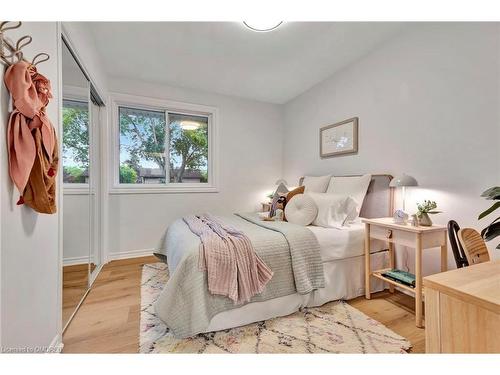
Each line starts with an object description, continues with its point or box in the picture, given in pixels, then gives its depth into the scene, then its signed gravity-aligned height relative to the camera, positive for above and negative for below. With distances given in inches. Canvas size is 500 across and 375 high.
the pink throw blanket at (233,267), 60.4 -21.5
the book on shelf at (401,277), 72.0 -29.3
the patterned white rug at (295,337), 57.3 -39.8
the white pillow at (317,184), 115.1 +1.5
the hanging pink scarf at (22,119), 38.8 +12.2
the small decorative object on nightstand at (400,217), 76.4 -10.0
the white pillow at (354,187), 96.4 +0.0
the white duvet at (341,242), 77.9 -19.2
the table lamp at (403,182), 76.7 +1.6
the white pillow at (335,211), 86.6 -9.1
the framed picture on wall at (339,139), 109.0 +24.6
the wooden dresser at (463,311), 25.9 -15.0
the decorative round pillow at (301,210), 88.4 -9.0
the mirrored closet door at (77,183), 65.9 +1.5
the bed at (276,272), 58.7 -25.9
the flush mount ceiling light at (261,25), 71.8 +53.9
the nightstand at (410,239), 66.6 -16.2
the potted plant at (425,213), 71.3 -8.2
